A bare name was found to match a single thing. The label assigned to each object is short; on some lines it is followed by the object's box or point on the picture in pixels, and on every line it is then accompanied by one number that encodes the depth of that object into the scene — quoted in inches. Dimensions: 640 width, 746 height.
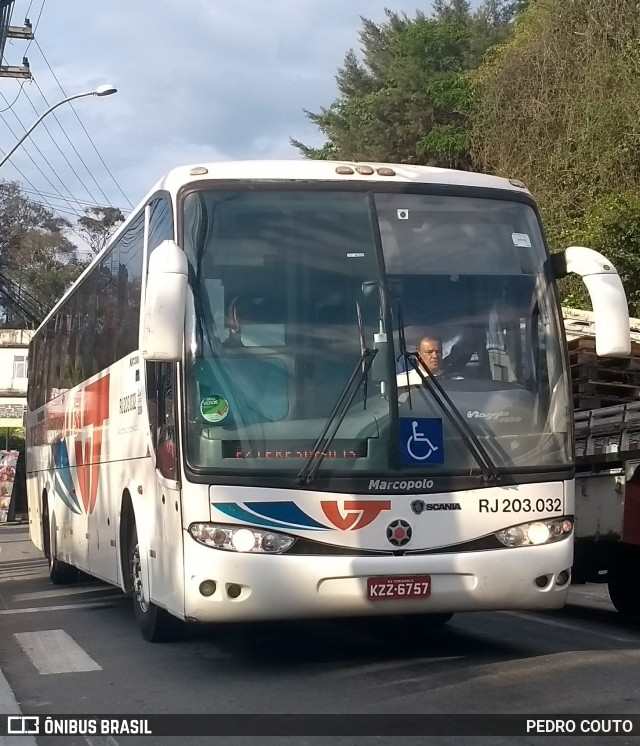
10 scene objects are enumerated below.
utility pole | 951.6
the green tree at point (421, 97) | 1443.2
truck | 358.9
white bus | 287.3
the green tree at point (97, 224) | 2812.5
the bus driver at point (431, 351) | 302.2
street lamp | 911.0
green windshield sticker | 294.5
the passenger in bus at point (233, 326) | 299.9
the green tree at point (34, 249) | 2812.5
